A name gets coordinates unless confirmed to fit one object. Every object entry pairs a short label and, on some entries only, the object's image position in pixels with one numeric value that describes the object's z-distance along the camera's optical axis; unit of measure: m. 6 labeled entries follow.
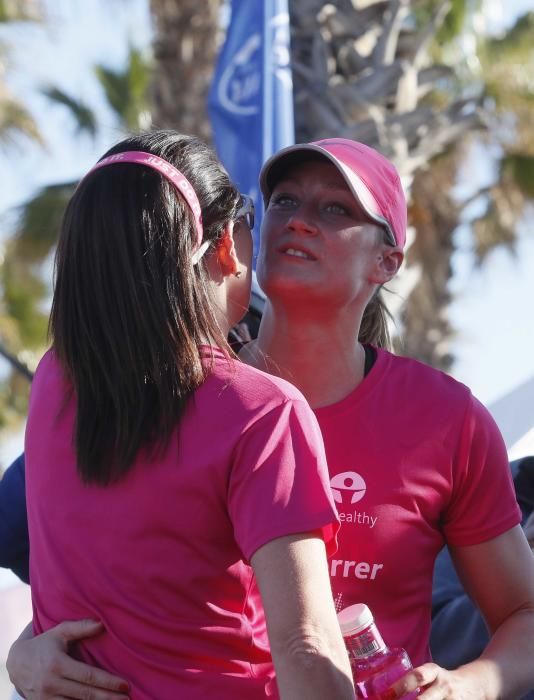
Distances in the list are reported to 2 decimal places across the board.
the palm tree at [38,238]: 24.61
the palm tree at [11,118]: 26.28
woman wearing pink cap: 4.54
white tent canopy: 7.52
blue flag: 11.19
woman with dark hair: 3.30
